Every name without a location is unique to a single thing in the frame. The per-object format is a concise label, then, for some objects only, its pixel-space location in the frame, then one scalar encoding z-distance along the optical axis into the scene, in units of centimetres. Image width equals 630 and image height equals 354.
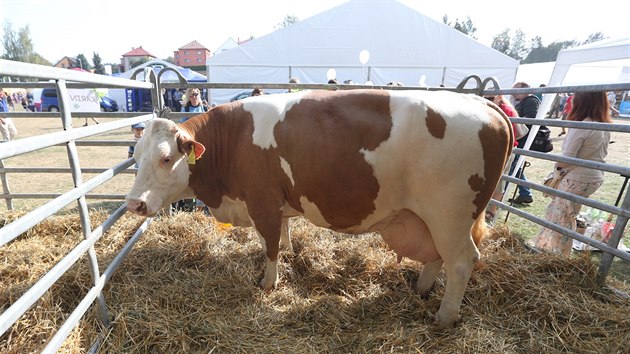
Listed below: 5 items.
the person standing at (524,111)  572
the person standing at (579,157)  345
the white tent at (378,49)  1602
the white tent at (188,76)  1834
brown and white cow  239
